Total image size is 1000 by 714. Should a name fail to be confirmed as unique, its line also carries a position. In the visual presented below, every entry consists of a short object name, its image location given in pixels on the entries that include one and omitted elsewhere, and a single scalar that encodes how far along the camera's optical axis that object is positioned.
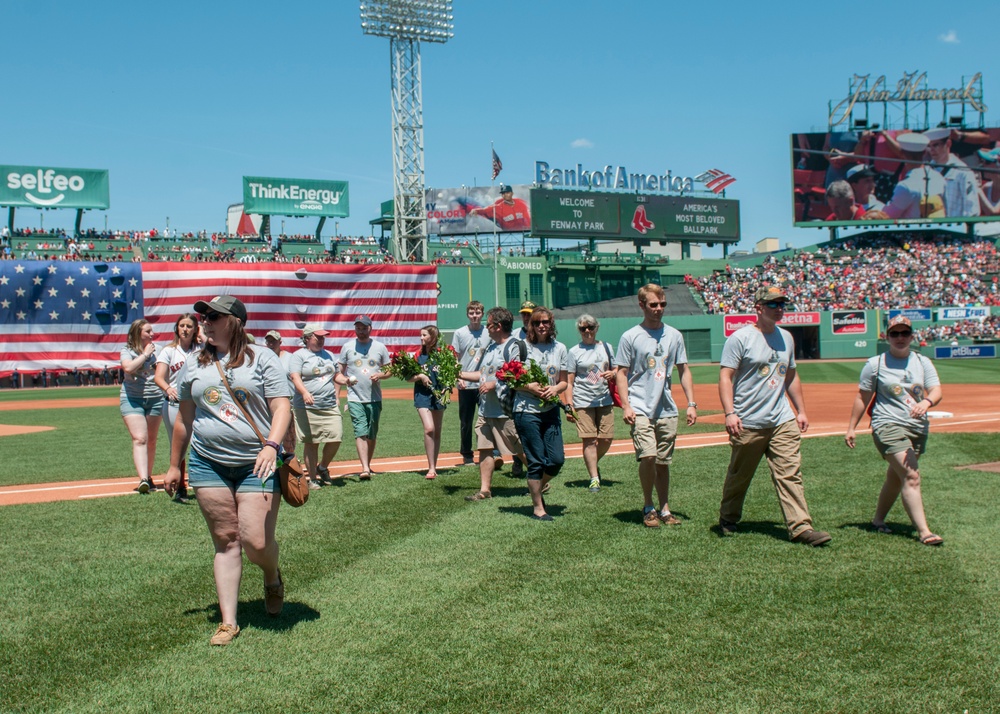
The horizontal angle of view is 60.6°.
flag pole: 52.41
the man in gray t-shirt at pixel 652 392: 7.45
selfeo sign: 46.94
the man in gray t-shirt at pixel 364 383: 10.67
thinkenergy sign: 52.53
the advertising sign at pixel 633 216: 55.31
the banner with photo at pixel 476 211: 59.97
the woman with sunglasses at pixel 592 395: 9.87
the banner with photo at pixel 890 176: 57.66
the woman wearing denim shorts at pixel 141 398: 9.70
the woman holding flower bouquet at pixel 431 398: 10.46
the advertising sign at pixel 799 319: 49.89
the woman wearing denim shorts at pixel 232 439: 4.92
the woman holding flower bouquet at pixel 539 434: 7.91
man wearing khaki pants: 6.85
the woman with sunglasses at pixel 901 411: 6.83
